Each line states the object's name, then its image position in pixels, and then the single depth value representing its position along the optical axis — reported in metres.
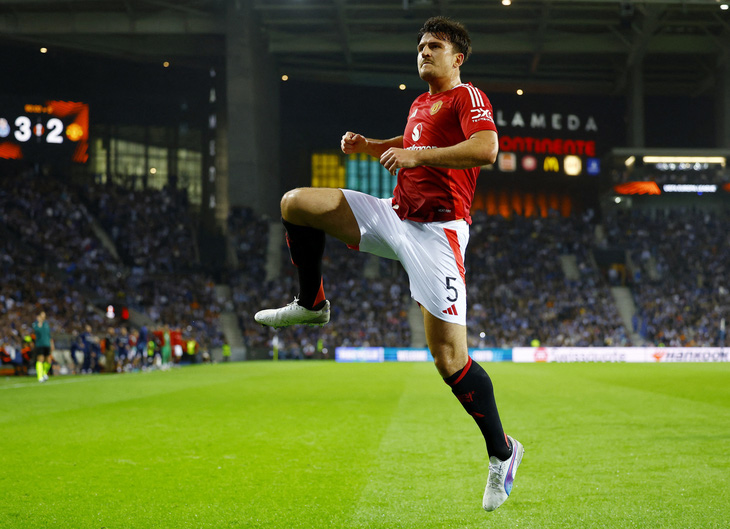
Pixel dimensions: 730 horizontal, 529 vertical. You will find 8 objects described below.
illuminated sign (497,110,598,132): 51.97
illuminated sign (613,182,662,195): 49.44
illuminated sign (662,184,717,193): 49.42
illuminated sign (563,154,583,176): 52.34
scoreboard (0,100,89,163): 41.66
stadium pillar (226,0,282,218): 43.50
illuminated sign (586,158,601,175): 52.50
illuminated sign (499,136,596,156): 51.84
